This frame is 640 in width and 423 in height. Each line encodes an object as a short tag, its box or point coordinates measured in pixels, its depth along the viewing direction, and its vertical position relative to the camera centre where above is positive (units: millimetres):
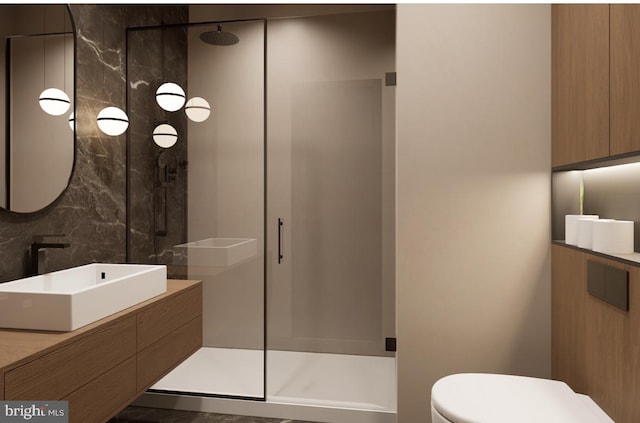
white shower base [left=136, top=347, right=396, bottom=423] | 2400 -1014
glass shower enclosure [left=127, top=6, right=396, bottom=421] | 2568 +74
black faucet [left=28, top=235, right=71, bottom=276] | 1909 -157
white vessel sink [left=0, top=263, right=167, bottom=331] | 1457 -313
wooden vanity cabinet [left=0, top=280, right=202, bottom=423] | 1263 -496
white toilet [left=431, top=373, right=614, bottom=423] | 1350 -612
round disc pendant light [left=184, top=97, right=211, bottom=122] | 2576 +589
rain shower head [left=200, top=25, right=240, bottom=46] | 2561 +997
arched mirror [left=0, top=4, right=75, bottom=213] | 1808 +458
